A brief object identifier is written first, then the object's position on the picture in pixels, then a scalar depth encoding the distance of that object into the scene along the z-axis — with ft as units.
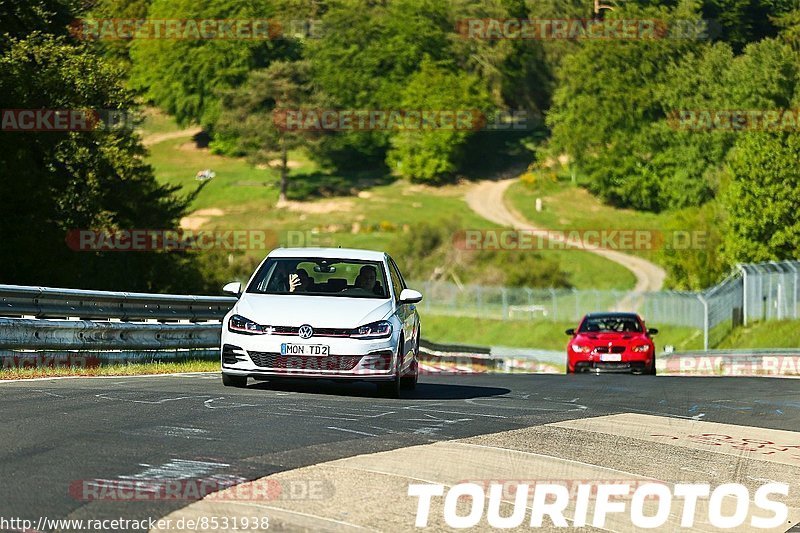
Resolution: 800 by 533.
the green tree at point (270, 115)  431.43
